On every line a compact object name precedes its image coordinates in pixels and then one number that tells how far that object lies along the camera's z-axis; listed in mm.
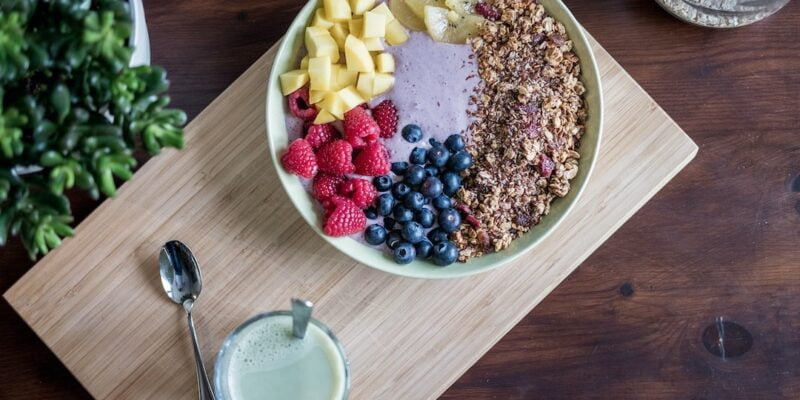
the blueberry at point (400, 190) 609
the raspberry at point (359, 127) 596
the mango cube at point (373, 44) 615
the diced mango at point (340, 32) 618
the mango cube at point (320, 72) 606
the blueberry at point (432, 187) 600
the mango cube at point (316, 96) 612
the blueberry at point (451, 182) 608
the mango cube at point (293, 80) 608
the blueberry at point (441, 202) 608
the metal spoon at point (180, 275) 625
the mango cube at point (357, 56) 607
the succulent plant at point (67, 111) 439
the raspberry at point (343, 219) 592
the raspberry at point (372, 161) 596
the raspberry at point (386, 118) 609
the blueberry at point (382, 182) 606
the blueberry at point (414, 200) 603
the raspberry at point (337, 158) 593
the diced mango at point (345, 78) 617
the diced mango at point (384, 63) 614
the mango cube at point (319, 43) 608
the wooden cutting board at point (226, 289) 631
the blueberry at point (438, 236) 612
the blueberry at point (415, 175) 603
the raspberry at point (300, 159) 594
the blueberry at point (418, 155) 608
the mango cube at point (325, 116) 614
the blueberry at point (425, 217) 607
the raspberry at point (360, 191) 599
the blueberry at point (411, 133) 608
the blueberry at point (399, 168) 612
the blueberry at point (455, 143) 610
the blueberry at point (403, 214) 608
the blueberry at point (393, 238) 611
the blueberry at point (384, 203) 606
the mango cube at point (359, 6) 615
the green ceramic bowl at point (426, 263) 607
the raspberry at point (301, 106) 616
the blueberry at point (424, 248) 607
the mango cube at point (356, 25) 618
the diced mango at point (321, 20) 613
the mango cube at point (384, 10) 618
